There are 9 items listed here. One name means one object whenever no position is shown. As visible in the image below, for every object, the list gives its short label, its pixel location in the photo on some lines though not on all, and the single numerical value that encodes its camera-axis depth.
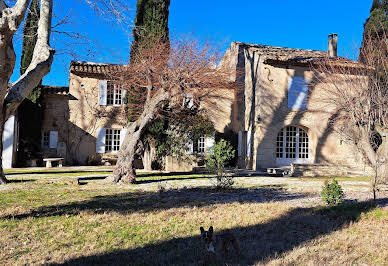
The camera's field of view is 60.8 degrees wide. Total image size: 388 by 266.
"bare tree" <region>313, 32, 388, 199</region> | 10.80
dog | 3.40
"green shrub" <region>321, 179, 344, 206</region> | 6.70
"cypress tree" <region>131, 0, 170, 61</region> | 16.09
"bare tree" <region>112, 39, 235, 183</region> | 10.80
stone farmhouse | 17.11
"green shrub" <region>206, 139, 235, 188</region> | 9.25
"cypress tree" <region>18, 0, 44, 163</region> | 17.62
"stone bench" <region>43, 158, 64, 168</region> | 16.94
